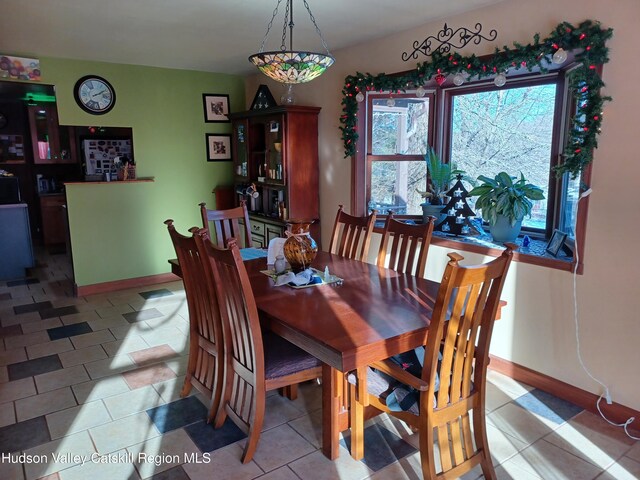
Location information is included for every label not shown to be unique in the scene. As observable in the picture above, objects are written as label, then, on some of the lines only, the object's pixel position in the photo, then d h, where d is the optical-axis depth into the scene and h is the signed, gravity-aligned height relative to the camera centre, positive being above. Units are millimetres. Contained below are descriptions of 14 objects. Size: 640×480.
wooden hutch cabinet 4426 -56
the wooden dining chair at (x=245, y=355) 2045 -935
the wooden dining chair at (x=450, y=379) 1739 -902
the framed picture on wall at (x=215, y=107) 5398 +623
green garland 2432 +551
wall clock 4629 +675
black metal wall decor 3068 +808
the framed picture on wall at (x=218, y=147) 5496 +165
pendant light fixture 2311 +480
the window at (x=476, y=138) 3221 +156
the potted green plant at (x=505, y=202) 3123 -290
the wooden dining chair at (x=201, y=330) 2439 -935
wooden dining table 1775 -667
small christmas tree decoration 3562 -409
